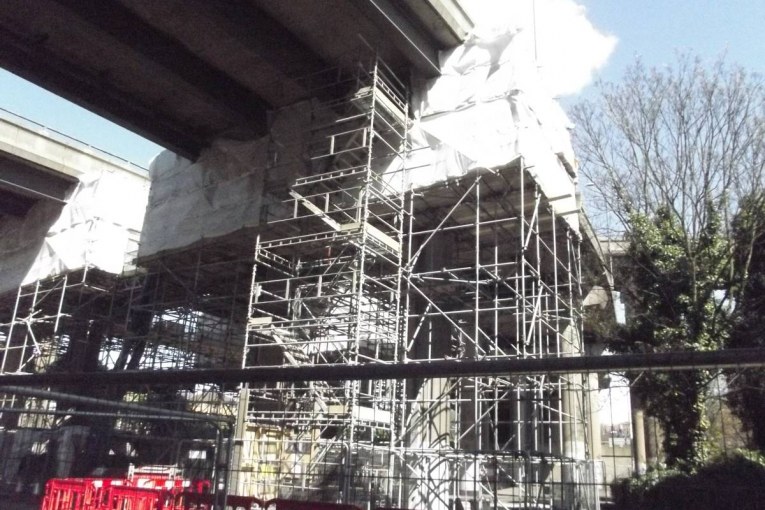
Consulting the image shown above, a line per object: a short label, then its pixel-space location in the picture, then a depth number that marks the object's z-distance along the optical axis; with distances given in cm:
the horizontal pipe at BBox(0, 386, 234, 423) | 464
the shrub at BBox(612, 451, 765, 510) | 360
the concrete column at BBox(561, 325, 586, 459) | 1489
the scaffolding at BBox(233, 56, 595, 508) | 1271
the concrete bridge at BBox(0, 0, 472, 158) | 1434
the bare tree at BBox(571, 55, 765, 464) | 1619
